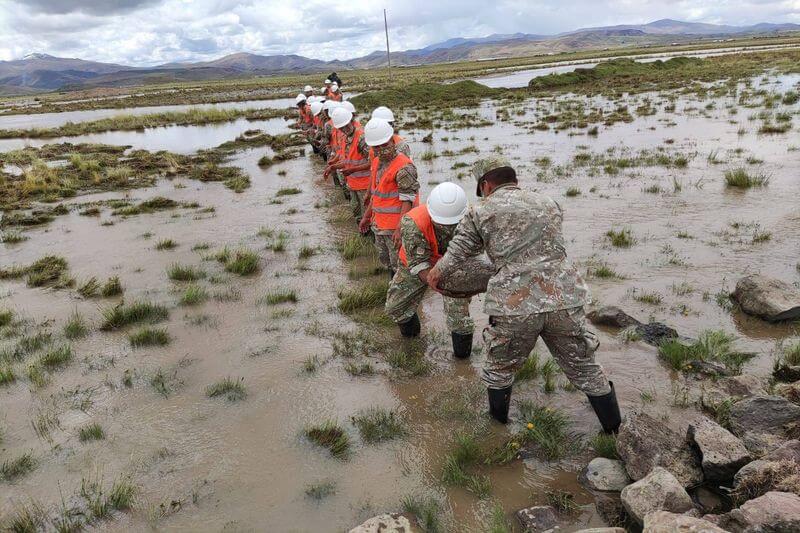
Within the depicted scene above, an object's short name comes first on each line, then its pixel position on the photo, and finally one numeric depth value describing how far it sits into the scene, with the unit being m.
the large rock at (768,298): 4.91
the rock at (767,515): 2.16
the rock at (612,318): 5.26
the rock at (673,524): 2.14
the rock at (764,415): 3.19
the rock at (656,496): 2.64
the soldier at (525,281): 3.24
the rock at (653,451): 3.00
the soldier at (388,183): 5.50
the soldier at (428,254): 4.25
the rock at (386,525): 2.91
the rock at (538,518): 2.97
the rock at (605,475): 3.17
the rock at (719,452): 2.89
